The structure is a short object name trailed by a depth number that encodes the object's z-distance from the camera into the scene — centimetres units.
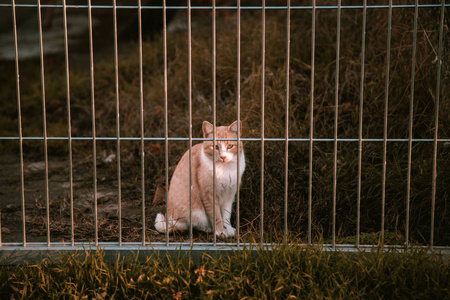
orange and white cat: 369
